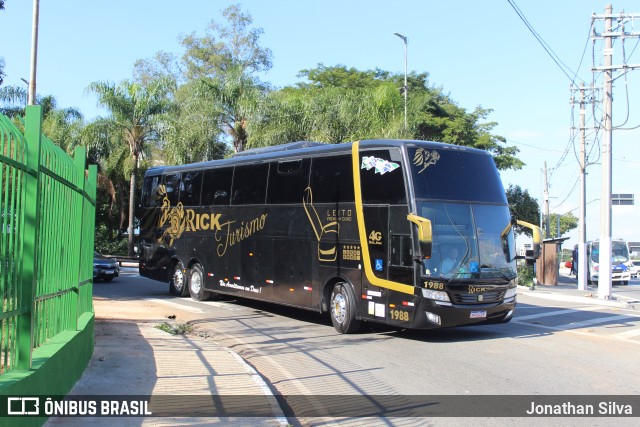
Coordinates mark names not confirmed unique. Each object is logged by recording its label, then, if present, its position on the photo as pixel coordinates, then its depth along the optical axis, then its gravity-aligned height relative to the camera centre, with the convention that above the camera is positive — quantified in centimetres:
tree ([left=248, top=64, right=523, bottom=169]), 2975 +620
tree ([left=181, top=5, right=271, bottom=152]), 5366 +1638
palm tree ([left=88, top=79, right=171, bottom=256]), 3331 +693
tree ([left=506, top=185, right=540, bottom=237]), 4819 +304
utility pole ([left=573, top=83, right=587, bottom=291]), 2931 +140
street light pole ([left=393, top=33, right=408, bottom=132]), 2947 +759
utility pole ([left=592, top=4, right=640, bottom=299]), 2283 +406
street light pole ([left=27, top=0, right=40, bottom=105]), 1914 +570
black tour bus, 1107 +8
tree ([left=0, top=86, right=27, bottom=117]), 3162 +713
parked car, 2275 -146
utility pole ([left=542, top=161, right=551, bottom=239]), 4284 +254
